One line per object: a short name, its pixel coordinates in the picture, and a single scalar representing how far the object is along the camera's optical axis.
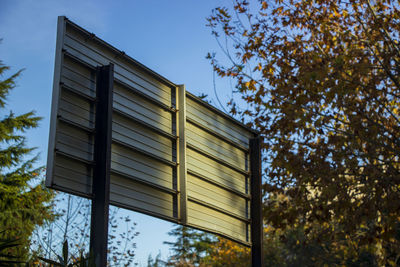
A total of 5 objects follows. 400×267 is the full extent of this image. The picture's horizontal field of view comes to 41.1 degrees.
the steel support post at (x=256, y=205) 9.94
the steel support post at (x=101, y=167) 6.26
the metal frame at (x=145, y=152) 6.32
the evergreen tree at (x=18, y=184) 20.34
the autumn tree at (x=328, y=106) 12.46
